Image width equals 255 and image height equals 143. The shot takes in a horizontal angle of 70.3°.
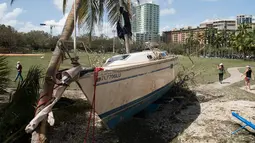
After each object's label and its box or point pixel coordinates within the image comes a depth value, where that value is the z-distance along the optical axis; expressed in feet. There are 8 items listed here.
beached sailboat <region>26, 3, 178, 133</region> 12.41
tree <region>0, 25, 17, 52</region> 127.93
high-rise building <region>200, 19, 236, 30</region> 314.46
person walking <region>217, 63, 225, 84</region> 40.76
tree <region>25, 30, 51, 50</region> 164.73
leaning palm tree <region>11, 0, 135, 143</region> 12.23
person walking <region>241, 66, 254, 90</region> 35.39
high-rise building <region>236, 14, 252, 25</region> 330.56
